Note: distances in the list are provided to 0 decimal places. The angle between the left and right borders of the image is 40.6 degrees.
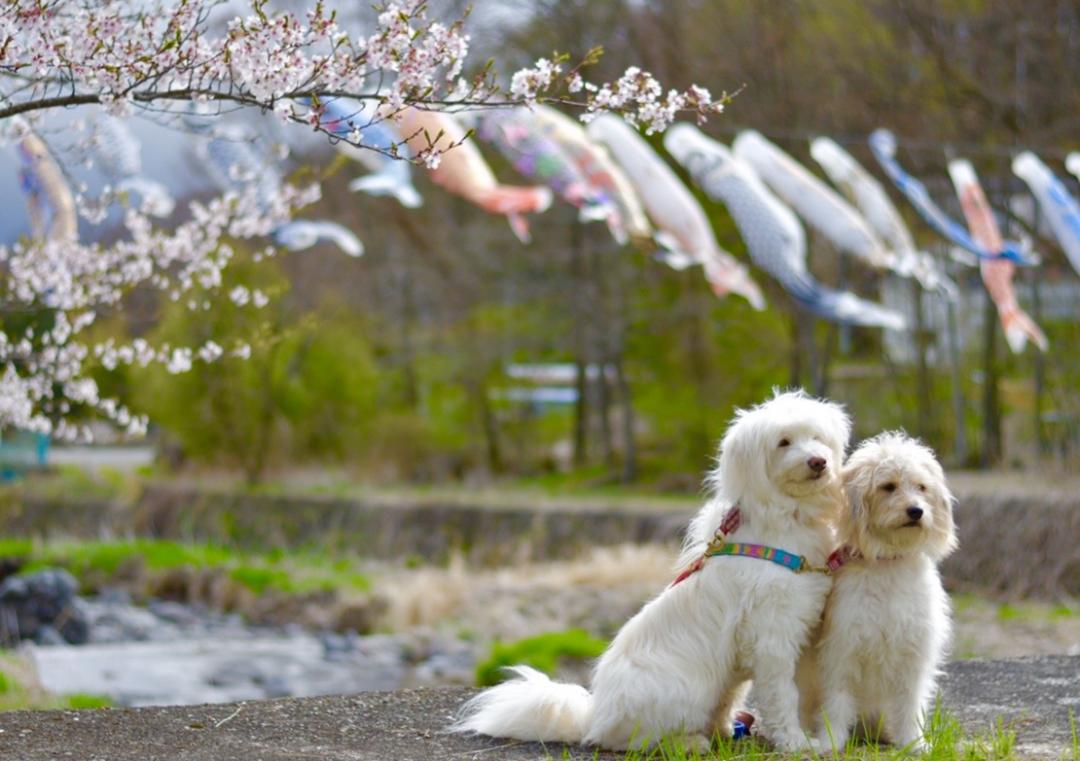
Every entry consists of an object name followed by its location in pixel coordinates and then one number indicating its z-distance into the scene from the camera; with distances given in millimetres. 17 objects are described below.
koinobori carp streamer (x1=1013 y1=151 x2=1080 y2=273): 11898
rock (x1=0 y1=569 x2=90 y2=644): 14805
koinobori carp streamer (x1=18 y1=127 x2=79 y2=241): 8102
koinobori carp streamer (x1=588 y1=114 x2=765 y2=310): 12422
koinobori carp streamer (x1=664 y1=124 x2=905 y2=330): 12531
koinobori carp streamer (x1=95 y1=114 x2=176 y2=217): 9211
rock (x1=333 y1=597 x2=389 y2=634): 14828
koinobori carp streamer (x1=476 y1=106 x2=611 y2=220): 11766
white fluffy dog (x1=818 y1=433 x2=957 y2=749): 4469
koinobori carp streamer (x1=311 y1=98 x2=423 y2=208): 7955
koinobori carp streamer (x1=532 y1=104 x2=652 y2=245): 11797
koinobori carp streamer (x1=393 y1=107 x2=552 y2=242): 11352
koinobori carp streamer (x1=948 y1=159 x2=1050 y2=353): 12859
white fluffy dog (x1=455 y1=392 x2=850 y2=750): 4480
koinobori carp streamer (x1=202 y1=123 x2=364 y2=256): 11039
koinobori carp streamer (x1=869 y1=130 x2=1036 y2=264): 12844
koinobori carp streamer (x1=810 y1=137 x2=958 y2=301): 13352
